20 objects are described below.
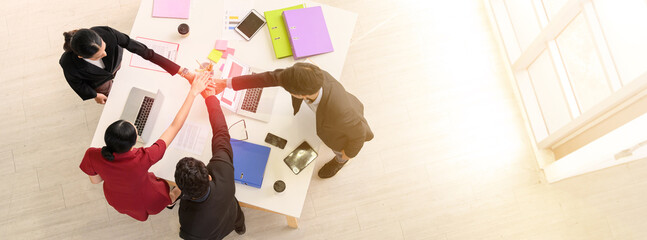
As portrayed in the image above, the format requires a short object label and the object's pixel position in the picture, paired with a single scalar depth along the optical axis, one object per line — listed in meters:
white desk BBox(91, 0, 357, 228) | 2.63
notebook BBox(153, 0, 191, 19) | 2.89
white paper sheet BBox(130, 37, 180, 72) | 2.81
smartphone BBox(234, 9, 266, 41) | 2.88
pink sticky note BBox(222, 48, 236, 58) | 2.85
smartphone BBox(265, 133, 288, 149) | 2.69
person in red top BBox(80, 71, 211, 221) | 2.22
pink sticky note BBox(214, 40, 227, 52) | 2.84
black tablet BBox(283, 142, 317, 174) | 2.66
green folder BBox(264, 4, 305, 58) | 2.84
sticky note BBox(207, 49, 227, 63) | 2.82
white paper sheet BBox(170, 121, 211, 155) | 2.66
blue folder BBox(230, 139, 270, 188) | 2.59
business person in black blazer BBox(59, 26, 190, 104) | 2.45
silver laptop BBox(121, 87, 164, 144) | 2.66
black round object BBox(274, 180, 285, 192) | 2.60
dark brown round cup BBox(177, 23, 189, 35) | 2.82
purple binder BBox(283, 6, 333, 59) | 2.83
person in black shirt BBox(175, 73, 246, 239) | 2.02
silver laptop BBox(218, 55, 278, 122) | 2.72
